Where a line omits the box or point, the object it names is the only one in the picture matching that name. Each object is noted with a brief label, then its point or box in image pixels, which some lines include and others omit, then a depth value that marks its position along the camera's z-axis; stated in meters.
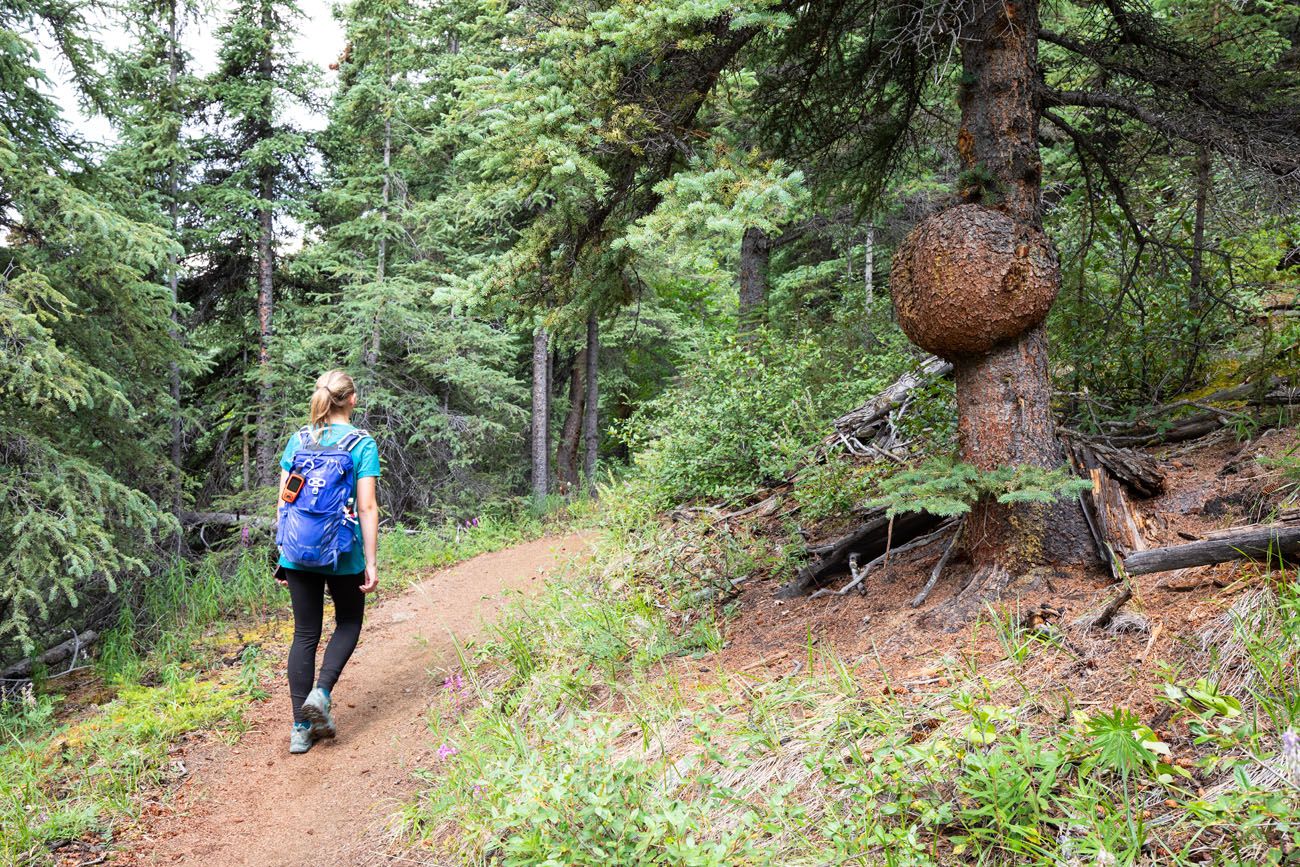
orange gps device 4.38
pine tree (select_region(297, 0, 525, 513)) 12.95
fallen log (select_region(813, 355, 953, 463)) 5.83
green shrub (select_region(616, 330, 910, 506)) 6.50
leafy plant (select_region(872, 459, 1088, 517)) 3.09
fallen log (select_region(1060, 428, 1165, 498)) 4.09
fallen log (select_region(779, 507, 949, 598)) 4.52
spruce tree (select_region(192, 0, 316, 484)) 12.67
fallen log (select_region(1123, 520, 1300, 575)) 2.94
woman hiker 4.39
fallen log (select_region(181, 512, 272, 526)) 10.52
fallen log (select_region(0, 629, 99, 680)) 7.38
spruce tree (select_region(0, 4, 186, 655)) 6.02
